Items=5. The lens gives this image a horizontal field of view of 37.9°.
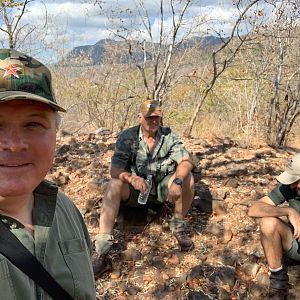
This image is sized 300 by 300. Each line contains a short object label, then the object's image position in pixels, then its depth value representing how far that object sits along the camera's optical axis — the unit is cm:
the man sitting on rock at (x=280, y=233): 333
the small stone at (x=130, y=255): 372
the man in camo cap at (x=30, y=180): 118
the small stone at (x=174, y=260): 369
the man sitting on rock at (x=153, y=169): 388
